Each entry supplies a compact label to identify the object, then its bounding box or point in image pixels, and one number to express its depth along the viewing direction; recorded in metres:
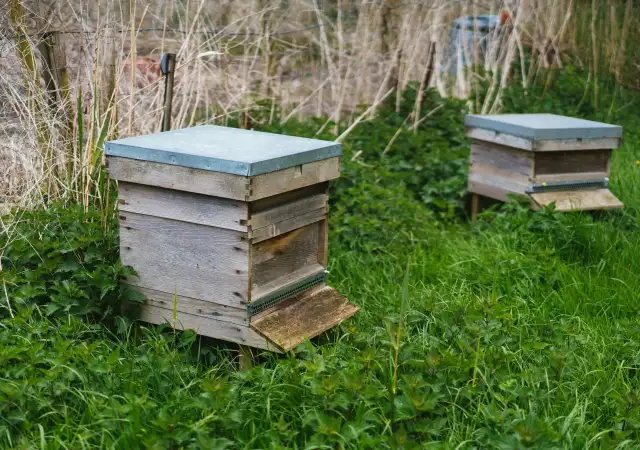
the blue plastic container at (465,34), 8.48
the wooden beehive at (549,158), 5.54
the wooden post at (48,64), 4.70
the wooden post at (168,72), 4.50
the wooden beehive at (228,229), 3.42
